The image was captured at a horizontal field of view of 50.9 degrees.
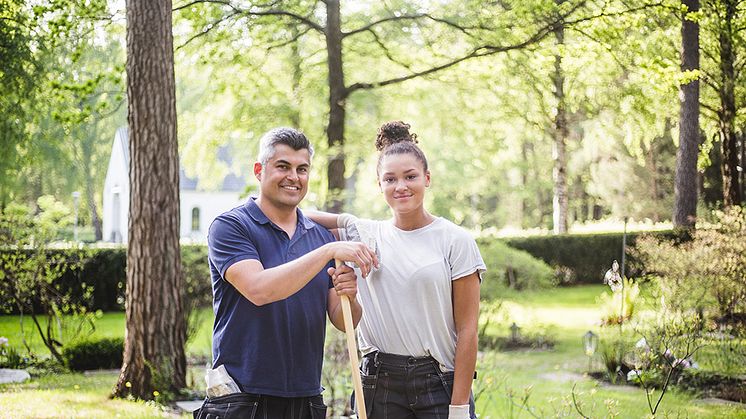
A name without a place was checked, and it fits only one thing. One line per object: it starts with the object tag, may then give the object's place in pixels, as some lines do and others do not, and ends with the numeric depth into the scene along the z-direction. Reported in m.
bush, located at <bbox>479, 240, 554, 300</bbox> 11.86
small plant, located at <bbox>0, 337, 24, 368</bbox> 9.21
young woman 2.79
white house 31.53
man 2.50
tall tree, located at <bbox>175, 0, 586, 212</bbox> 10.59
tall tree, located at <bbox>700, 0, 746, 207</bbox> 12.13
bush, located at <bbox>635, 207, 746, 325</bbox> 8.55
